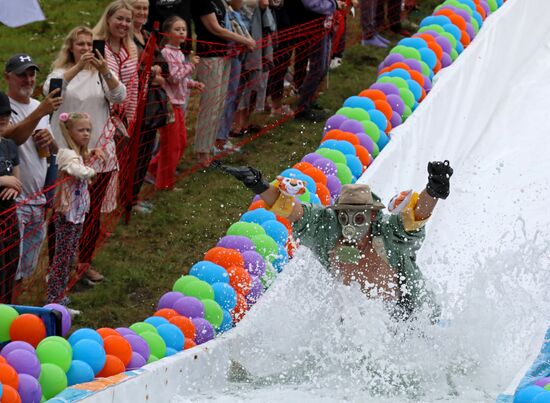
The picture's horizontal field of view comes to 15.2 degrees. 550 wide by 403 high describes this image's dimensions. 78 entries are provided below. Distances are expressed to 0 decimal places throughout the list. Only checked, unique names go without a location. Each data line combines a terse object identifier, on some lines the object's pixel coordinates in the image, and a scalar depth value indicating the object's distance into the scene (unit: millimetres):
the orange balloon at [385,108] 16429
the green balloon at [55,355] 9742
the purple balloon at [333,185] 14279
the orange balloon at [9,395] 9041
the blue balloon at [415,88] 17242
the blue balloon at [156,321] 11191
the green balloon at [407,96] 16888
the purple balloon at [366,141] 15564
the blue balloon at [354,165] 14922
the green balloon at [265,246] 12719
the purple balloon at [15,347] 9710
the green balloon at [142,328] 10907
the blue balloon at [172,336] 11034
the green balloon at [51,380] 9572
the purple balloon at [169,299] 11696
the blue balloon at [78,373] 9808
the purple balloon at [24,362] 9519
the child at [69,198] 12922
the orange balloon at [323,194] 13860
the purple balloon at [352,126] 15839
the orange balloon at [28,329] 10123
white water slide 10745
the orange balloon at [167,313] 11414
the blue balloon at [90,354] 9998
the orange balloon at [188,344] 11165
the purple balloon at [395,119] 16547
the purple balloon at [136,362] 10352
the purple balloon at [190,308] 11486
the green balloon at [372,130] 15813
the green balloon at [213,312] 11598
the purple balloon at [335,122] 16259
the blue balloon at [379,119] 16102
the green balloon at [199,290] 11748
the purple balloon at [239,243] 12653
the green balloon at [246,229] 12889
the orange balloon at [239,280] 12194
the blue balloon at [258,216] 13342
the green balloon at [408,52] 18187
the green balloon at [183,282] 11912
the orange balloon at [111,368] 10096
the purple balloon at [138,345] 10536
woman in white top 13899
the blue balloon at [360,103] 16515
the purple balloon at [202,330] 11381
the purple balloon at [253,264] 12481
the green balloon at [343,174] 14541
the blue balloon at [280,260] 12785
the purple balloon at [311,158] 14886
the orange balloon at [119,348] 10293
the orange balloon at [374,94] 16797
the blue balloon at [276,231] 13053
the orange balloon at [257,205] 13764
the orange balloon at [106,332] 10457
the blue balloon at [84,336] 10175
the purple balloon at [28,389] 9283
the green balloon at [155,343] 10772
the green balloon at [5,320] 10109
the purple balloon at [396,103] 16692
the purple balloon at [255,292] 12253
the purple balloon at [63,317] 10431
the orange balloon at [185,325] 11276
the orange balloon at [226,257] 12398
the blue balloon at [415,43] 18514
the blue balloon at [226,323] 11738
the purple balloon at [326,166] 14528
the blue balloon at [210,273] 12102
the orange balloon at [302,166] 14463
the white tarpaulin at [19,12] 12398
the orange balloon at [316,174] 14187
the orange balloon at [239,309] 11978
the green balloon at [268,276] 12476
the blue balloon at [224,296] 11886
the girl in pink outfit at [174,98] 15800
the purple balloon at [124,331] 10667
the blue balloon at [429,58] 18134
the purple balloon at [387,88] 16980
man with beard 12666
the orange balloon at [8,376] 9231
